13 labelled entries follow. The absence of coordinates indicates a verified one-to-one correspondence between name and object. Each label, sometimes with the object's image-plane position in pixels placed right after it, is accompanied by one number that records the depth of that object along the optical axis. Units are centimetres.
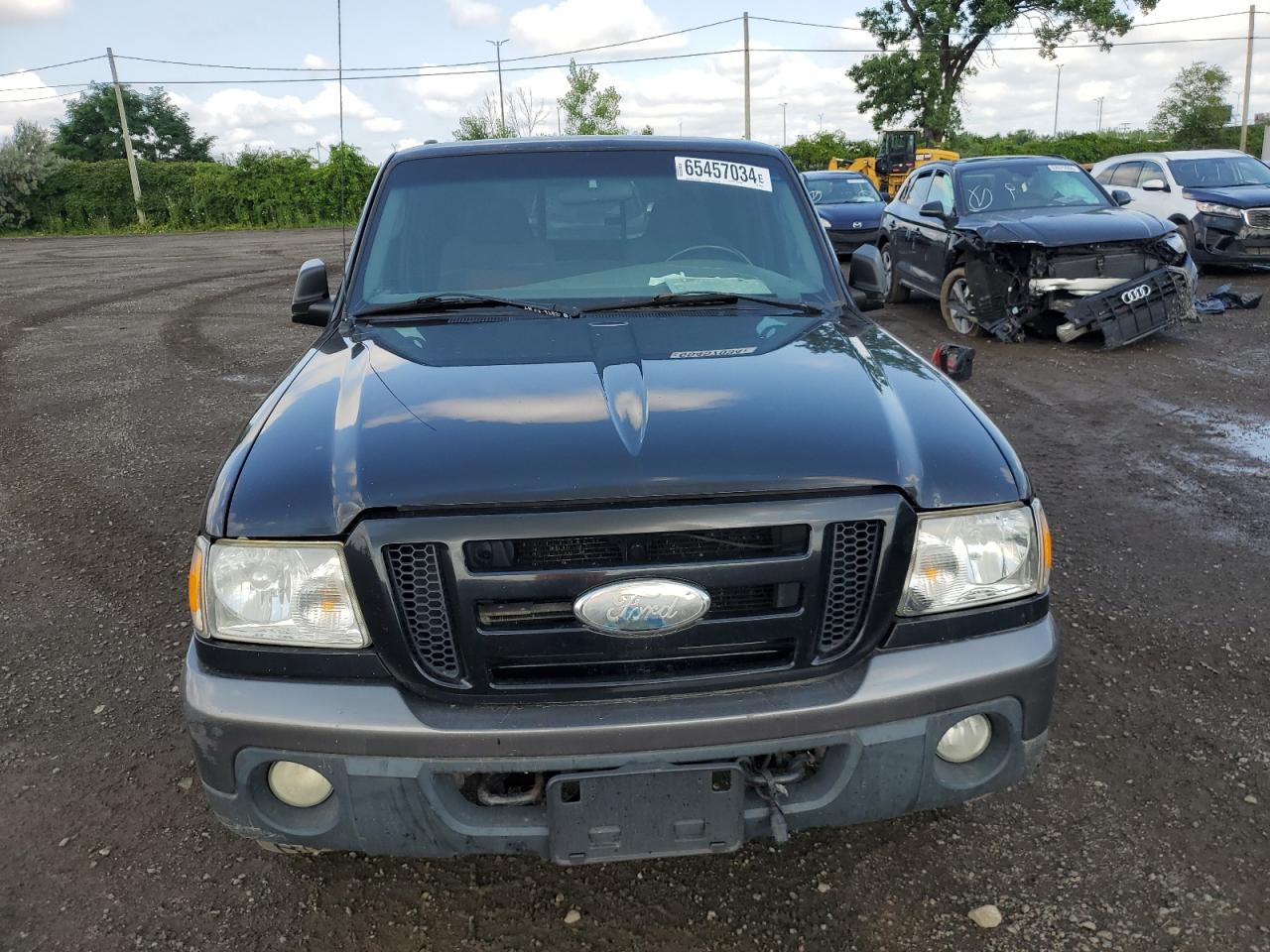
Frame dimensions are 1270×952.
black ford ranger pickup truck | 191
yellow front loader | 3081
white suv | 1271
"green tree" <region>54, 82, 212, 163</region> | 6272
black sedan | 1563
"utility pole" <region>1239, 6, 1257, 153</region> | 4579
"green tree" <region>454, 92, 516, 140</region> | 4061
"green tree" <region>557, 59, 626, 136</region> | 4106
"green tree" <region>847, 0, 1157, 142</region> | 4041
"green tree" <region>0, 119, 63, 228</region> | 3731
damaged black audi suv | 886
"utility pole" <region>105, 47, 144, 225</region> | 3847
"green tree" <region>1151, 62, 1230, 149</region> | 5216
